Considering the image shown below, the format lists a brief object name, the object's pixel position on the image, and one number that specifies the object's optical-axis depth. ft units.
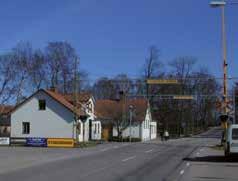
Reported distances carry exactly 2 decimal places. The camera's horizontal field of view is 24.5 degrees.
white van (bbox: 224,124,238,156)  95.35
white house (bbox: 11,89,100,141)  211.61
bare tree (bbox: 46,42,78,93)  287.69
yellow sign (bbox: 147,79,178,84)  148.13
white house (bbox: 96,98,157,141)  261.24
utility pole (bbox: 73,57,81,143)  195.52
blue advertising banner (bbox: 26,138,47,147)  182.09
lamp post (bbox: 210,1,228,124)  128.57
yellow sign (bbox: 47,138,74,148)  177.47
